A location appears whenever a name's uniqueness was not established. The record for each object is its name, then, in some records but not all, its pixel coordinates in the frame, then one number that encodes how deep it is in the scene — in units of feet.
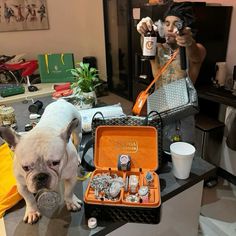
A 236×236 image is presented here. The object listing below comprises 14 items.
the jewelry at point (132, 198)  2.87
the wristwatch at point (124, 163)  3.28
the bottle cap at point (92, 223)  2.89
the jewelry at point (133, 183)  3.02
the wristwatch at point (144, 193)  2.89
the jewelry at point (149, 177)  3.16
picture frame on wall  12.94
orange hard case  3.37
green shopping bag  9.52
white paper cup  3.42
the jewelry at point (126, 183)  3.06
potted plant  5.89
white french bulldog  2.40
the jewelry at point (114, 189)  2.93
